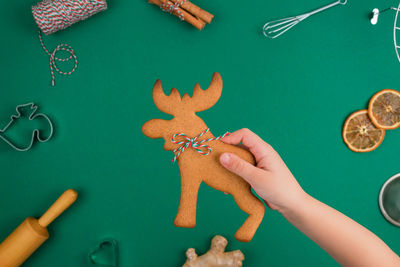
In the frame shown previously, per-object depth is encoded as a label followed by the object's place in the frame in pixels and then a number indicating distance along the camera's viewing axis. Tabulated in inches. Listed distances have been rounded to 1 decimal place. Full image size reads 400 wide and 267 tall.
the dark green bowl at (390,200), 52.0
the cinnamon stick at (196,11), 45.5
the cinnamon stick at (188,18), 45.3
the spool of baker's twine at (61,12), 42.2
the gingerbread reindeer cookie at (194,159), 29.2
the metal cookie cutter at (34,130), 44.0
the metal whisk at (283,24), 49.0
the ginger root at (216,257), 45.3
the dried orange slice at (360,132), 51.2
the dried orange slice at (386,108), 51.1
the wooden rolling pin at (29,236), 41.8
